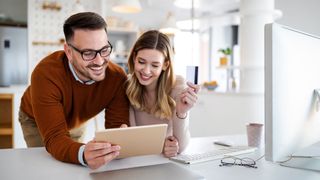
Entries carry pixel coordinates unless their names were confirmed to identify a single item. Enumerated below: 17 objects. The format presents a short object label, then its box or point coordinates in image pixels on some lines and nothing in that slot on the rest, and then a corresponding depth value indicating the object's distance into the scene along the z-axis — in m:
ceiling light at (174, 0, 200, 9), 2.92
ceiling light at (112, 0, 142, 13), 3.08
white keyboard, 1.07
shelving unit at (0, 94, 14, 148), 3.17
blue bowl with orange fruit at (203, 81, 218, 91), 3.55
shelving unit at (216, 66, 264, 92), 2.90
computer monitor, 0.83
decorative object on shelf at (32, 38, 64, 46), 4.01
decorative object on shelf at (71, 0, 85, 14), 3.21
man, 1.03
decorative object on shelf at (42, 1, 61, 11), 4.01
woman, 1.30
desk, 0.91
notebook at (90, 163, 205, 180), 0.89
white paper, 1.01
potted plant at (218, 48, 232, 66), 3.66
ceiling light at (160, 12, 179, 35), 3.64
